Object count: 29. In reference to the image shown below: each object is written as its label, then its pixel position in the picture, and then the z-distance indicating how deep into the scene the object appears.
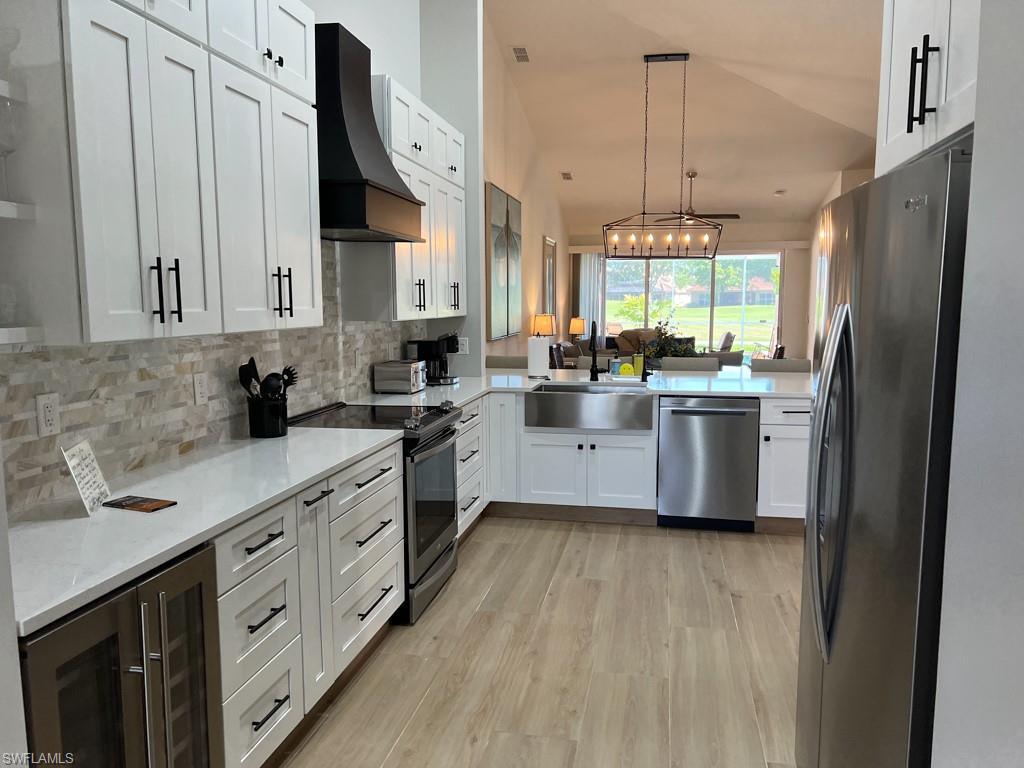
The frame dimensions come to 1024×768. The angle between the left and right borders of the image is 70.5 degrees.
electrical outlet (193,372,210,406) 2.65
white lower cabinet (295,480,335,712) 2.28
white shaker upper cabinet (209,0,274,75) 2.26
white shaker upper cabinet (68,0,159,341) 1.72
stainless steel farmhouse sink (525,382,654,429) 4.48
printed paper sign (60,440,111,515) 1.90
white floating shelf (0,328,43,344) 1.57
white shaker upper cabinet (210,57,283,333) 2.31
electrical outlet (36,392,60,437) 1.94
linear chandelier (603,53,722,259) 7.14
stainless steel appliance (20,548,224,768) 1.33
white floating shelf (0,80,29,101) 1.59
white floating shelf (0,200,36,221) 1.60
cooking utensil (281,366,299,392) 2.96
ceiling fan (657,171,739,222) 10.11
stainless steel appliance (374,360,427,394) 4.23
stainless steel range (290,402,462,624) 3.17
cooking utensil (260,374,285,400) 2.83
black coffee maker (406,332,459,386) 4.71
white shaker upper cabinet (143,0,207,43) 1.97
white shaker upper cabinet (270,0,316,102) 2.62
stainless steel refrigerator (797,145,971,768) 1.32
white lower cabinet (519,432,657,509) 4.60
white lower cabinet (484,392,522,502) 4.70
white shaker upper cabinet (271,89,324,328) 2.68
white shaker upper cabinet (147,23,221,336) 2.01
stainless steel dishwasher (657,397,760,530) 4.42
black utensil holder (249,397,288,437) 2.87
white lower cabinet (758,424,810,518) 4.38
